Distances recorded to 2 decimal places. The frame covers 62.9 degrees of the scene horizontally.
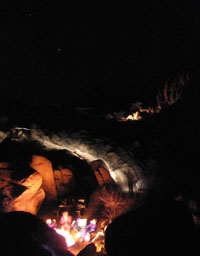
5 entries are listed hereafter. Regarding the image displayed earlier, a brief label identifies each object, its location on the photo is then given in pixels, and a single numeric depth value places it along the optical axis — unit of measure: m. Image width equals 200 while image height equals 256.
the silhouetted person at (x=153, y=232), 3.53
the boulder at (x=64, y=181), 7.88
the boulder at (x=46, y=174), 7.59
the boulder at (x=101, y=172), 8.53
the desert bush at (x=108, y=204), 6.85
